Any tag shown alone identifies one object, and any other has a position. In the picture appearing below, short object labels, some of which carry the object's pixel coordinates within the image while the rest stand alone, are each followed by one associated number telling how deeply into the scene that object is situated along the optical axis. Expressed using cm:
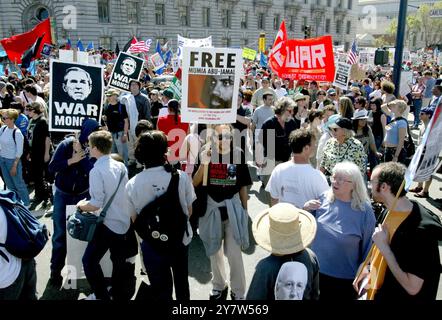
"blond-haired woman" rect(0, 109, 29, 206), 585
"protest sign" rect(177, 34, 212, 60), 1248
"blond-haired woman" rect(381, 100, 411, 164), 614
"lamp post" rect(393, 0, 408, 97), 878
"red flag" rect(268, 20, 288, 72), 936
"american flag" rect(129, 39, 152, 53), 1667
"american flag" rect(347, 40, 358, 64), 1162
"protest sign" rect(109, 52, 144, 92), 712
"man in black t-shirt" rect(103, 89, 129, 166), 785
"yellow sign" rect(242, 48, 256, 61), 1838
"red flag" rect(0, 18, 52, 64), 1123
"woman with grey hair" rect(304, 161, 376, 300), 289
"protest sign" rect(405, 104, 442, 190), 214
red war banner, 821
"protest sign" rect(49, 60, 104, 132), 440
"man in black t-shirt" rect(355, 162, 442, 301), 219
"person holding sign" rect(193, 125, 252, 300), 370
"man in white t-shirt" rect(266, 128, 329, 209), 344
